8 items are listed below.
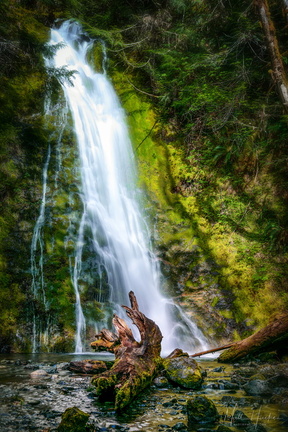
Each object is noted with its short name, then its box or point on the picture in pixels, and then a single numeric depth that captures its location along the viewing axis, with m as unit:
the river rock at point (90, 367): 4.19
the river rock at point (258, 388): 3.37
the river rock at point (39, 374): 4.14
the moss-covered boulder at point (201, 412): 2.62
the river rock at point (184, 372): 3.64
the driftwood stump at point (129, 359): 3.09
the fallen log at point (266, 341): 4.49
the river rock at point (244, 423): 2.43
